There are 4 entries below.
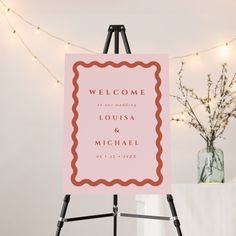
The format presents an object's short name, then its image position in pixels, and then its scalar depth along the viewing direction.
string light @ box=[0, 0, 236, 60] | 2.66
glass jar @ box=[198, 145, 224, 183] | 2.07
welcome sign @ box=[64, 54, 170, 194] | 1.44
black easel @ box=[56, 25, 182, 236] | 1.47
